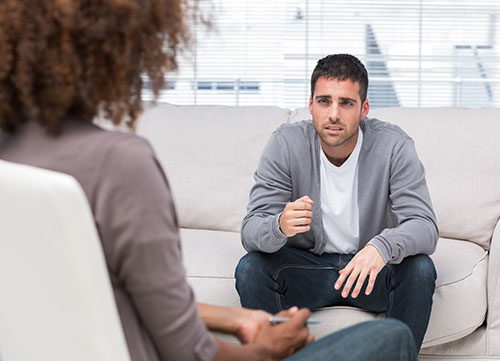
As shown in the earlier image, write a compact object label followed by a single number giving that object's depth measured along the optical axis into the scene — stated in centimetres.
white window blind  398
